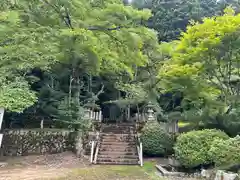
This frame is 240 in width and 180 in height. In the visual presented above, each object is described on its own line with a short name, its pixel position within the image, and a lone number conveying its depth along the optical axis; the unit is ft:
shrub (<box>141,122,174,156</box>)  38.59
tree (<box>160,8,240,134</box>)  33.06
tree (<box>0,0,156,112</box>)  34.68
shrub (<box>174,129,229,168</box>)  29.73
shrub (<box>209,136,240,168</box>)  24.64
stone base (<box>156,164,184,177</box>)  29.09
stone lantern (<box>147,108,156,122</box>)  43.46
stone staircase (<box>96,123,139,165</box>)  35.63
